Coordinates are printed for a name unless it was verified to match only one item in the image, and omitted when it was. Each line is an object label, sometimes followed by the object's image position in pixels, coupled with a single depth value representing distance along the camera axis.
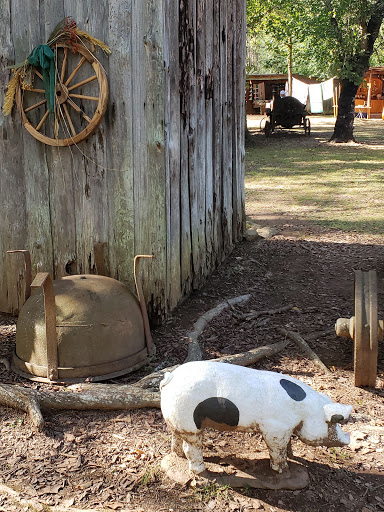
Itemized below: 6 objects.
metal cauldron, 4.09
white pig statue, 2.83
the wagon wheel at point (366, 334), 3.84
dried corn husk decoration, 4.67
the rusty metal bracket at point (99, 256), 5.01
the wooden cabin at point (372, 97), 31.52
